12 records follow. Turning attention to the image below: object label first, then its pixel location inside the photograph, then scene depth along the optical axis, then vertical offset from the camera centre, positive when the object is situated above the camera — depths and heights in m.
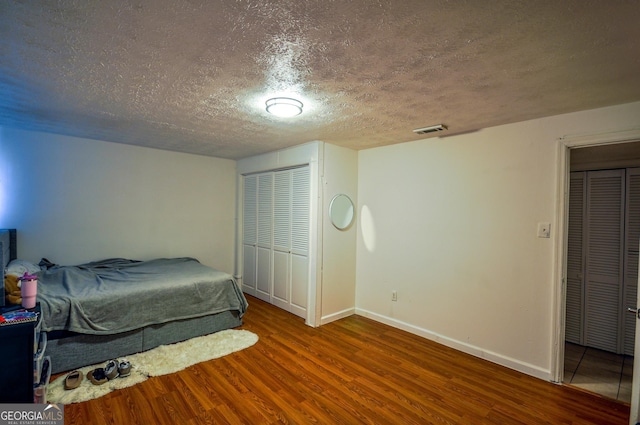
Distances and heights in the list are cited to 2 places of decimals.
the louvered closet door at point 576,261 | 3.39 -0.55
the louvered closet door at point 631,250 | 3.07 -0.37
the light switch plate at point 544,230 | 2.57 -0.15
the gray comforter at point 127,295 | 2.53 -0.86
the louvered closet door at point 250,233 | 4.83 -0.41
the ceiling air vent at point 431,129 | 2.91 +0.84
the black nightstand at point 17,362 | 1.60 -0.88
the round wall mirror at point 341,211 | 3.83 -0.01
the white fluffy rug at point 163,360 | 2.21 -1.42
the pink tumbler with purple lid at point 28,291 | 1.96 -0.58
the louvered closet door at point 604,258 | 3.18 -0.49
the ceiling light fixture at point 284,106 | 2.24 +0.80
